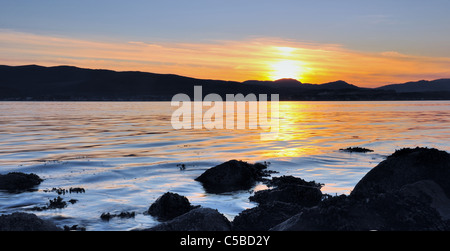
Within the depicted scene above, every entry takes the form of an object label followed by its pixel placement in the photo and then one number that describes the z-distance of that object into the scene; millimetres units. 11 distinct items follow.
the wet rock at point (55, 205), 13312
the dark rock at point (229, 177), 16688
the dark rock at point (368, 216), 8523
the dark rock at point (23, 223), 9070
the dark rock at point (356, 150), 26672
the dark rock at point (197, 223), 9438
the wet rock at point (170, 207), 12289
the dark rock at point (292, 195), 13258
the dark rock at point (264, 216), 10469
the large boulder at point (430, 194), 10375
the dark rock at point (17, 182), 16047
